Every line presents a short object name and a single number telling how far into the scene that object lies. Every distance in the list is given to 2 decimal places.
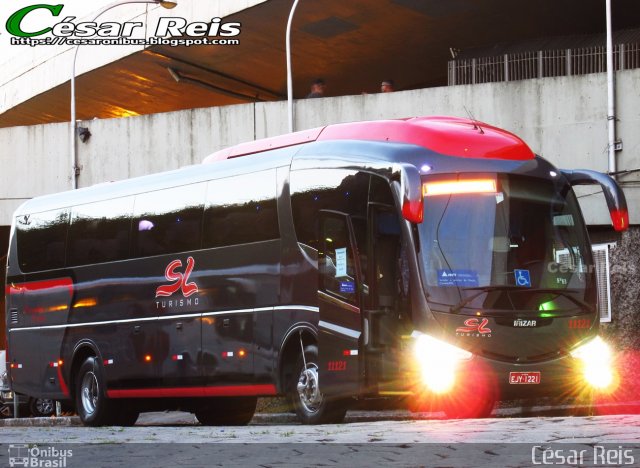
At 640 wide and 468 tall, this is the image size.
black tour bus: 14.52
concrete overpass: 31.12
